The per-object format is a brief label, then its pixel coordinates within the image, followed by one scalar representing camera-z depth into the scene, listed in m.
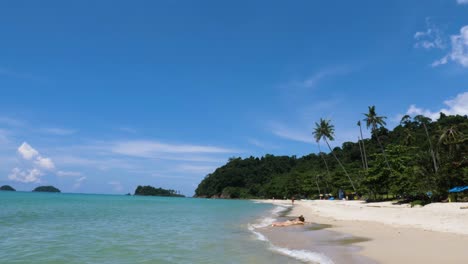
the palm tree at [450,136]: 39.66
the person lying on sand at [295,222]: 24.72
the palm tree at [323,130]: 69.62
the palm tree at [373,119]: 59.93
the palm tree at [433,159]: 36.93
